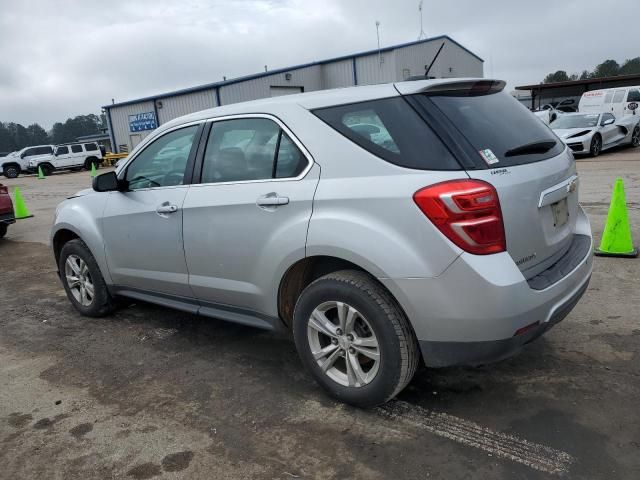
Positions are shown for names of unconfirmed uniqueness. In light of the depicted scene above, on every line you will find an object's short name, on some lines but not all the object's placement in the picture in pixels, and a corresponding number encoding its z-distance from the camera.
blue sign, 34.22
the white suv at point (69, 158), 32.12
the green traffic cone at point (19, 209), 12.24
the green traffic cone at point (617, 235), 5.36
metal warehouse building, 29.42
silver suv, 2.50
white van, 22.08
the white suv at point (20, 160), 32.84
